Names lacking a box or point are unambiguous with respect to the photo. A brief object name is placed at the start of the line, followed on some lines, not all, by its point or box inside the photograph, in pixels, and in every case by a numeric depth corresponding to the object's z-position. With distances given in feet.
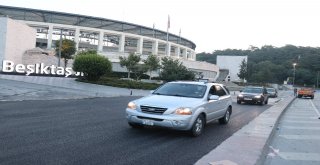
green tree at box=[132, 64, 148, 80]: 108.05
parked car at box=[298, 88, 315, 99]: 110.94
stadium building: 171.05
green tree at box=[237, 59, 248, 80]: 237.53
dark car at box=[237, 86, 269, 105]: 59.17
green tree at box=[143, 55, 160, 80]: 110.80
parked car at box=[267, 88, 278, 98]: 97.93
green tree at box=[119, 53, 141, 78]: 107.18
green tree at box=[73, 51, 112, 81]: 77.63
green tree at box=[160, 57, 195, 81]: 97.55
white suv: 20.06
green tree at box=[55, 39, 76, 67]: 130.57
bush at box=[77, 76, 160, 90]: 77.27
